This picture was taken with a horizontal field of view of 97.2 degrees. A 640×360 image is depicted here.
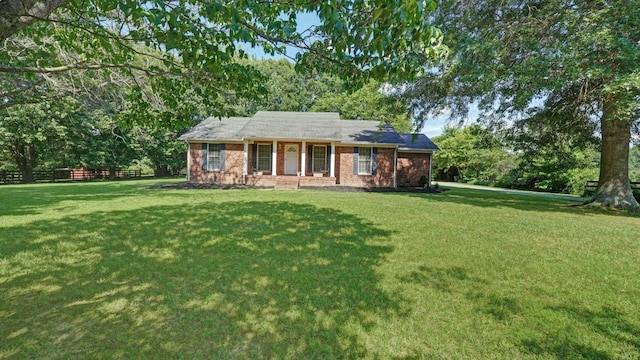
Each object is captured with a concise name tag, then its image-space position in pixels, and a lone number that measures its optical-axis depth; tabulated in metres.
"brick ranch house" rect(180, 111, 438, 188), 16.75
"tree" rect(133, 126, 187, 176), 28.36
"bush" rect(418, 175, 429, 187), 18.44
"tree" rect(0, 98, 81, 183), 20.09
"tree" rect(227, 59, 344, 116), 35.09
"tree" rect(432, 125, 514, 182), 30.63
